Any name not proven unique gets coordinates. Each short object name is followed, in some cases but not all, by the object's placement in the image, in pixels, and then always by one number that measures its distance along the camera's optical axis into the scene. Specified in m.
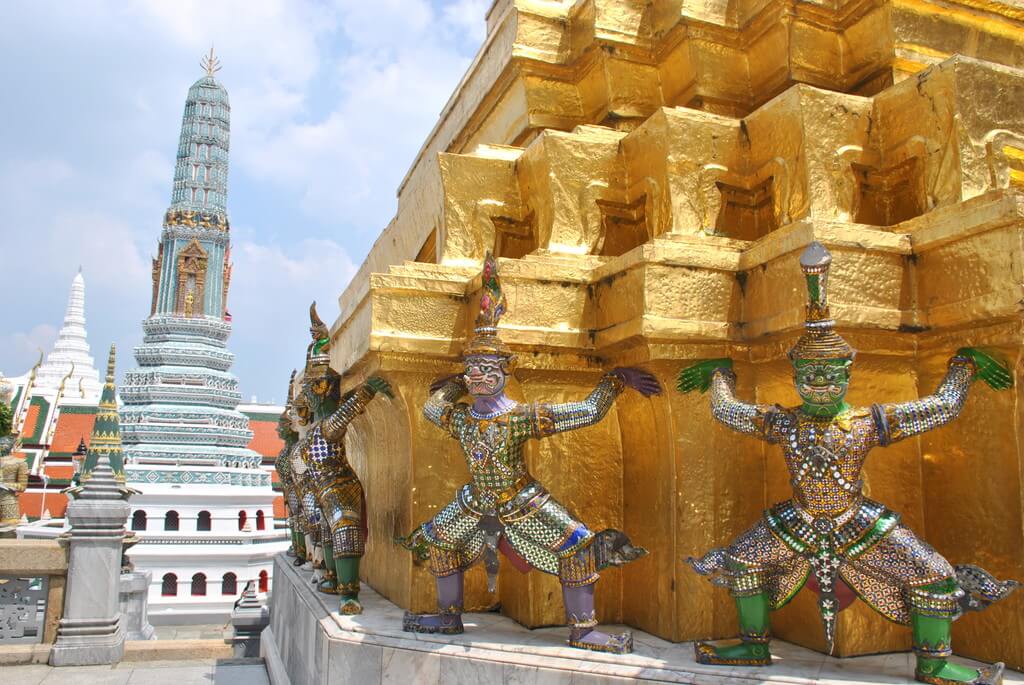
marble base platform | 3.62
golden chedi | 4.03
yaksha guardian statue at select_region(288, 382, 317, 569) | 5.98
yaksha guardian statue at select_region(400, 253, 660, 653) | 4.09
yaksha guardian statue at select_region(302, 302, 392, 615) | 5.08
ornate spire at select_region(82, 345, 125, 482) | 16.94
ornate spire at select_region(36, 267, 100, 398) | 38.88
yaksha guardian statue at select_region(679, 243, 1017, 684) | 3.46
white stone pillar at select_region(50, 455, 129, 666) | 7.98
